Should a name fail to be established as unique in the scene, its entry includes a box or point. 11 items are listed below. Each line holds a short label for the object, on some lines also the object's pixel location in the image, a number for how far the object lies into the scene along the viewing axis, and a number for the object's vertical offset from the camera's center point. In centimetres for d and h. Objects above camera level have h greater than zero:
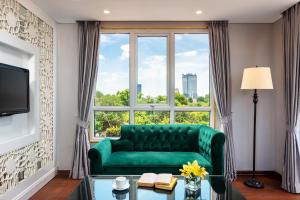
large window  410 +27
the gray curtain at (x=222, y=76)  384 +35
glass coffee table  196 -84
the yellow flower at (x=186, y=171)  201 -64
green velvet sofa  295 -78
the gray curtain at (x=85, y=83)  382 +24
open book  212 -79
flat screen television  243 +9
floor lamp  336 +25
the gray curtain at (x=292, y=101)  319 -6
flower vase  204 -76
